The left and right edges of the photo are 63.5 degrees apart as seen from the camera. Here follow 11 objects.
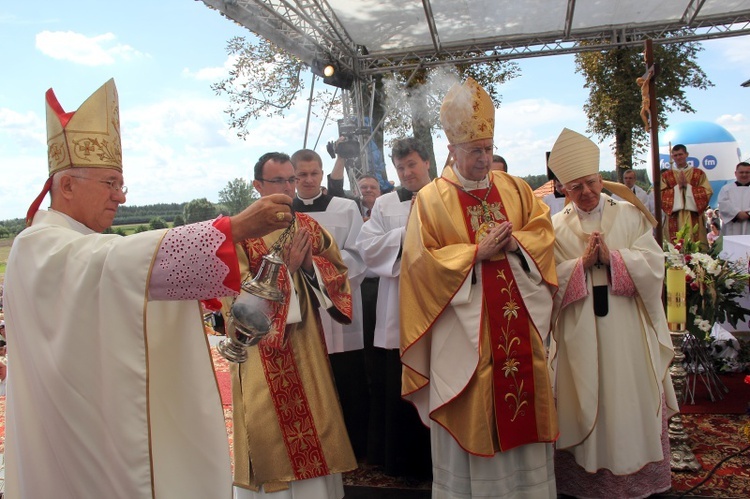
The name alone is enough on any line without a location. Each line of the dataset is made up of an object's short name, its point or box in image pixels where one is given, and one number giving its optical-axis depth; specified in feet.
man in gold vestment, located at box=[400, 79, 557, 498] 10.48
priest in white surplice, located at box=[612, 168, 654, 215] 30.11
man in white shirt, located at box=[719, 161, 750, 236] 30.22
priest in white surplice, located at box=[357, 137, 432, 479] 13.14
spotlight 27.22
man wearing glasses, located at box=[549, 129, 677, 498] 11.28
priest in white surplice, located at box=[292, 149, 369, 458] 13.66
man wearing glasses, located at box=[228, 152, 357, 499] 10.55
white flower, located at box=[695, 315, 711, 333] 16.86
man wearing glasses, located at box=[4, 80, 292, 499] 5.98
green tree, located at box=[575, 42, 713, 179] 48.72
